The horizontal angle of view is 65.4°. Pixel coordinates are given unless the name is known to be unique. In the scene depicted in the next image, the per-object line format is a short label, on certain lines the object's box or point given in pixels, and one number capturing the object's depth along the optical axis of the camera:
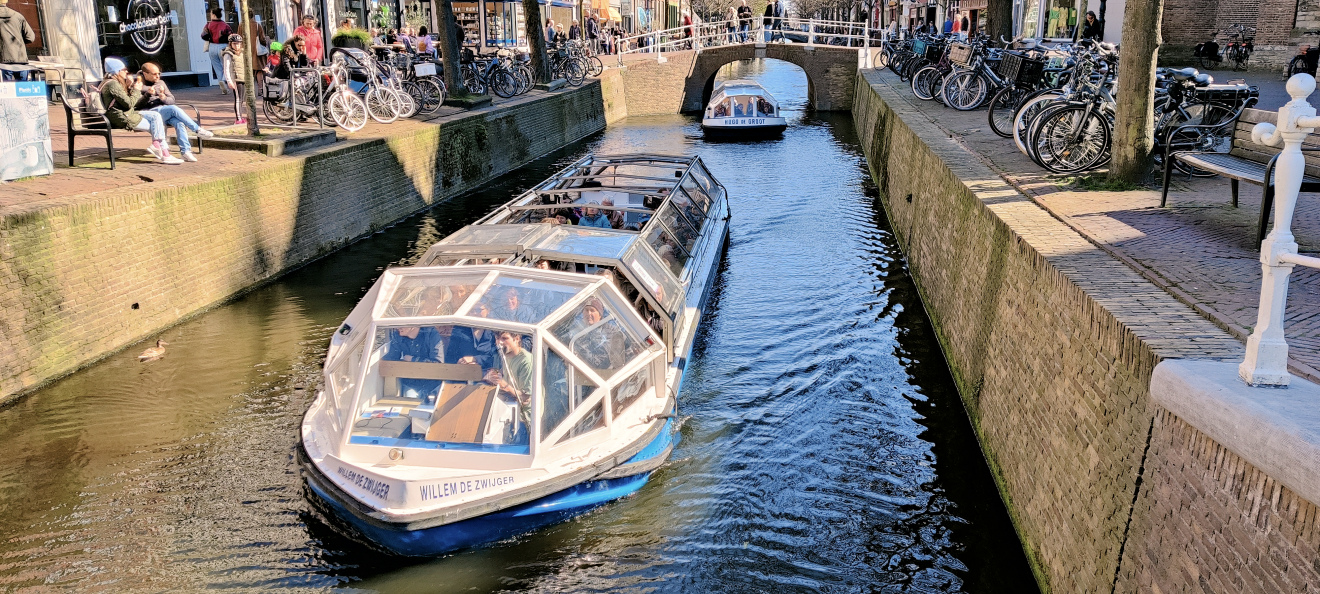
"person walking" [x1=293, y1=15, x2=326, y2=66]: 18.02
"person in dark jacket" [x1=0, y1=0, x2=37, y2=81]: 14.09
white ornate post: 3.94
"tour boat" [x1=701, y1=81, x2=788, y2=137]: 28.00
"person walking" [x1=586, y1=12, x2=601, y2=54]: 45.25
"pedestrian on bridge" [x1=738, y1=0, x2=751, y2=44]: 41.14
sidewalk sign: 10.54
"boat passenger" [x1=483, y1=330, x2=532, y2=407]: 6.61
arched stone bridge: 36.91
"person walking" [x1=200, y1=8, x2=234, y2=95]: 18.69
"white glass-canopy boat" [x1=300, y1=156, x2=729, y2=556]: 6.29
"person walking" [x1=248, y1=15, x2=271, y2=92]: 18.20
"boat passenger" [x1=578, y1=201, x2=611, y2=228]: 11.00
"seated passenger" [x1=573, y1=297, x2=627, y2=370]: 6.99
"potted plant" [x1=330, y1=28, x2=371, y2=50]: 20.19
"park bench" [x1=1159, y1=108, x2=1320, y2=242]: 7.39
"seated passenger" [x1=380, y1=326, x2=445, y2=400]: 6.86
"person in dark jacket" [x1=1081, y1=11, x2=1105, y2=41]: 25.78
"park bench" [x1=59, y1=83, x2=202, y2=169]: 11.76
